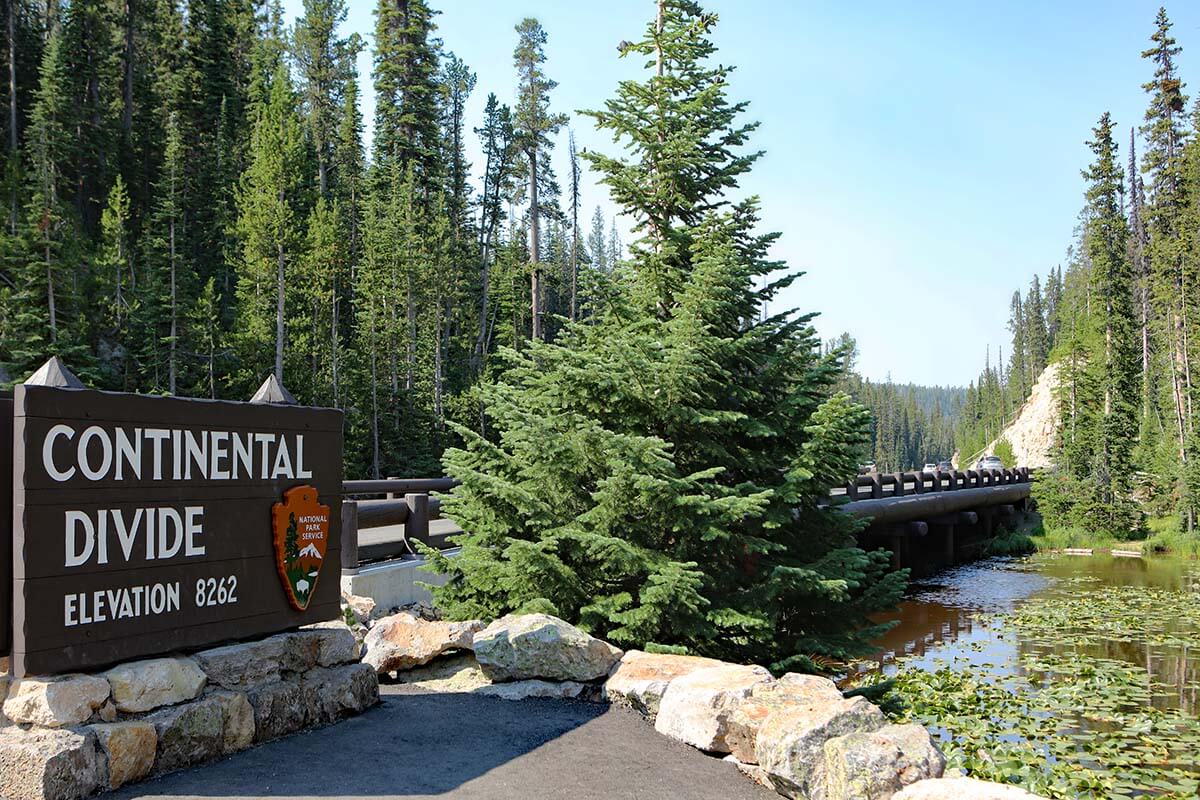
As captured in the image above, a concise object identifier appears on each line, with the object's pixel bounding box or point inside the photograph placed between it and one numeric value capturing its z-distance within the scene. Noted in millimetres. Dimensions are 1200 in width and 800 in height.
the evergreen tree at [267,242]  31203
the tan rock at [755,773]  5207
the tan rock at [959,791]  4094
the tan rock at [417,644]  7633
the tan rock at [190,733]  5039
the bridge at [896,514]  10695
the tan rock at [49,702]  4570
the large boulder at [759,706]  5434
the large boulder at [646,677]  6352
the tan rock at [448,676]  7281
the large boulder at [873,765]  4496
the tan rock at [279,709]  5715
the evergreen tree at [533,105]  45216
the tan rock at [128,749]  4727
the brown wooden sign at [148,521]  4672
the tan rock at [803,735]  4895
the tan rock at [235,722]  5430
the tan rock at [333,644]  6406
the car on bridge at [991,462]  67625
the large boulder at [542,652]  6926
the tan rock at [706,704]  5625
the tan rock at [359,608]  9188
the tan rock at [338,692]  6141
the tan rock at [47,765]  4387
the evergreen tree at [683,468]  8219
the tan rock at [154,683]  4953
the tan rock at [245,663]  5582
